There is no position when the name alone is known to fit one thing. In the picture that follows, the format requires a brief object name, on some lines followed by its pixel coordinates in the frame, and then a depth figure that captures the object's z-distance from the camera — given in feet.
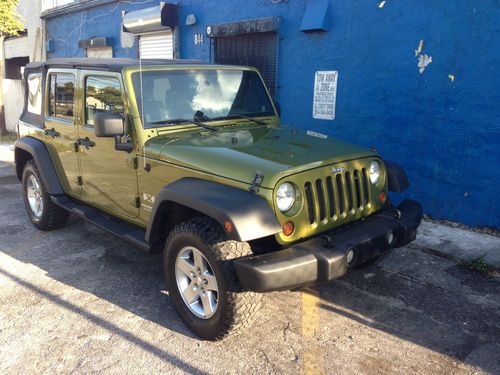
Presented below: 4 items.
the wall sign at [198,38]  29.53
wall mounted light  29.44
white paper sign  22.17
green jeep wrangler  9.41
